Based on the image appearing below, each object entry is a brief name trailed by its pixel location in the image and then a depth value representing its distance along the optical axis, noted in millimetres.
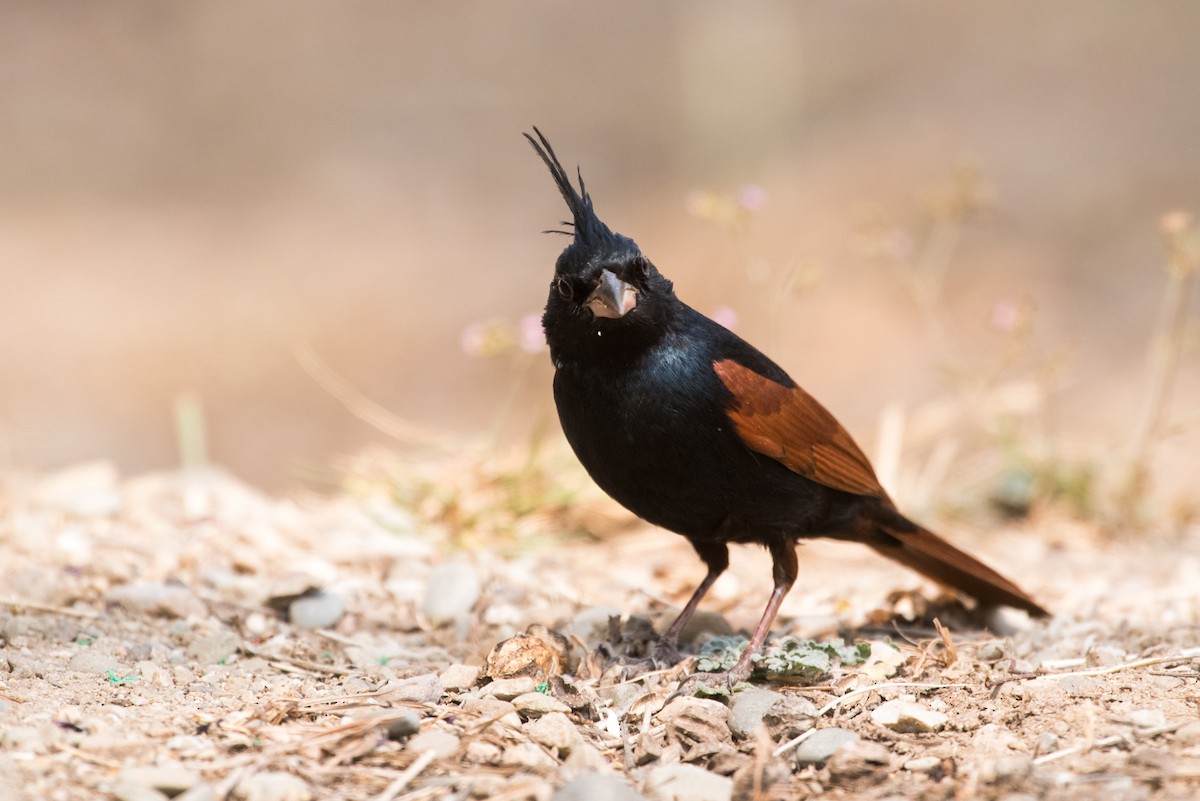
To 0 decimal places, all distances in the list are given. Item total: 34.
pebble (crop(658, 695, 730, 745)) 6129
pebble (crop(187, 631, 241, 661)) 7242
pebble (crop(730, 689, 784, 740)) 6191
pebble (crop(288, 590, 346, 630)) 8414
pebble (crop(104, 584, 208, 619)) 8180
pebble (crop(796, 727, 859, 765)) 5715
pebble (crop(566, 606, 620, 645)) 8102
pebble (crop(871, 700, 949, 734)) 6102
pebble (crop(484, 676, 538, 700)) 6445
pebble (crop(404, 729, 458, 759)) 5617
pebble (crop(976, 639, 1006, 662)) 7496
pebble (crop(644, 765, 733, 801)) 5371
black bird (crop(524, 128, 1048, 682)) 7219
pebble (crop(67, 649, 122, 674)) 6691
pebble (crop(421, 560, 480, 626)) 8828
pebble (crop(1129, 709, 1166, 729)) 5738
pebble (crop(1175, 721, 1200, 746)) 5480
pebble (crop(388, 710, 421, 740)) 5727
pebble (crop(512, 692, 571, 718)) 6203
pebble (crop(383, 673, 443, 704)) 6344
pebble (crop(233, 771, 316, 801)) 5090
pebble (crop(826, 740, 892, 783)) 5562
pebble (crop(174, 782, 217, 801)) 5012
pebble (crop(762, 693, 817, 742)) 6129
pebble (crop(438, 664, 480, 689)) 6702
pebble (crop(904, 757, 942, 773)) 5582
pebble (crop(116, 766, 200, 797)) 5070
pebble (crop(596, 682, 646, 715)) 6720
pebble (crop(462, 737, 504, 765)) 5641
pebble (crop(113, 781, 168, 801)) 4969
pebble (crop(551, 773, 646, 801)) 4992
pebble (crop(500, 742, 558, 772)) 5547
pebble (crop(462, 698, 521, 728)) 6039
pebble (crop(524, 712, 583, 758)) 5871
